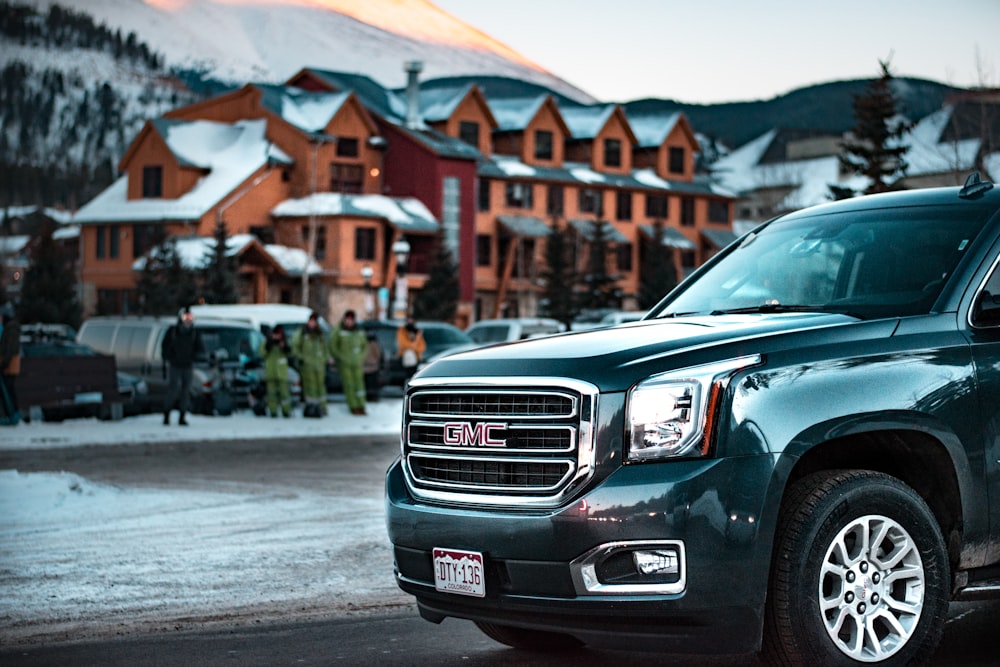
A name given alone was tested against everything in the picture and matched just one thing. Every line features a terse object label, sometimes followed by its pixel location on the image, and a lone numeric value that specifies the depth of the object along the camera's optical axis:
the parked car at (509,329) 37.31
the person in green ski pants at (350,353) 28.39
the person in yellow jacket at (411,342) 31.80
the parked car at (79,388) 25.80
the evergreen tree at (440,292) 65.81
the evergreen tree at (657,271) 75.94
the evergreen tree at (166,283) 60.75
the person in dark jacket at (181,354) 25.08
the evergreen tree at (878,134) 42.50
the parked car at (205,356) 28.50
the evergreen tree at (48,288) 57.44
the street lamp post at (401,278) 42.66
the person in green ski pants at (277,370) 27.73
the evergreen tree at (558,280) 71.12
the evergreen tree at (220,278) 59.91
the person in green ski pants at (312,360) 28.02
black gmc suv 5.53
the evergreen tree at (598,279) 73.38
